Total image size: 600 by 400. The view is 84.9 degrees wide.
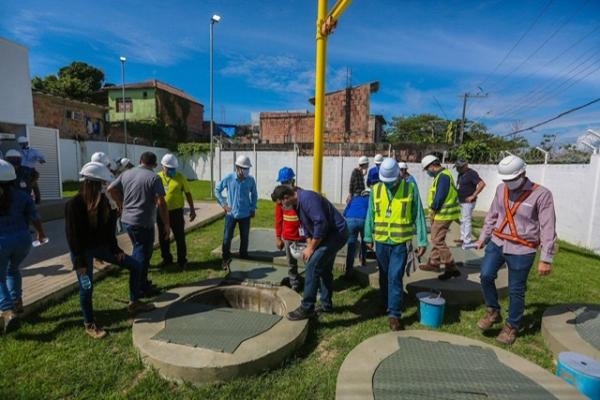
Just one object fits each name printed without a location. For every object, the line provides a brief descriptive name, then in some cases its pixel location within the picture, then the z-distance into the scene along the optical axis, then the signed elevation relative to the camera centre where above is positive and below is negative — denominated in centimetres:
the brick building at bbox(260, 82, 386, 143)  2203 +285
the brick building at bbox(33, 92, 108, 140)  1880 +215
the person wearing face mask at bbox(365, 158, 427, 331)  357 -73
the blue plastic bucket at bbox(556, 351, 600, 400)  243 -157
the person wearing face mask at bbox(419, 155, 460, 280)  467 -67
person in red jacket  440 -103
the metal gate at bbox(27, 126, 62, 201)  1046 -37
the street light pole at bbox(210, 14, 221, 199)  1353 +306
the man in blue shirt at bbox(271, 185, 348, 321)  344 -80
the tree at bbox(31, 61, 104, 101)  2898 +636
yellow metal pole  475 +92
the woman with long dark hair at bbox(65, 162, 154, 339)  305 -76
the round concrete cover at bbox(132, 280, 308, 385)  267 -171
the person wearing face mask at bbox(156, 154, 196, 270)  510 -82
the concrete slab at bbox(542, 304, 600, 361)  305 -168
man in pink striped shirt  313 -69
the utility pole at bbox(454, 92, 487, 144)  2922 +530
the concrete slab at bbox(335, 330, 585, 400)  246 -174
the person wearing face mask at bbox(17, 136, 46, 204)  687 -30
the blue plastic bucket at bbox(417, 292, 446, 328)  366 -168
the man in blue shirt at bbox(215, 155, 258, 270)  511 -67
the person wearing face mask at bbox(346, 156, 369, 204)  572 -41
